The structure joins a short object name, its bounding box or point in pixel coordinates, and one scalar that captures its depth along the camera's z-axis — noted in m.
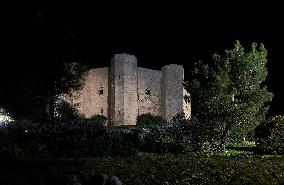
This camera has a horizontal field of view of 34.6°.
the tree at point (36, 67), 20.37
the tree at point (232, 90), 20.25
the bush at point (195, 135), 17.11
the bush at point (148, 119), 43.61
